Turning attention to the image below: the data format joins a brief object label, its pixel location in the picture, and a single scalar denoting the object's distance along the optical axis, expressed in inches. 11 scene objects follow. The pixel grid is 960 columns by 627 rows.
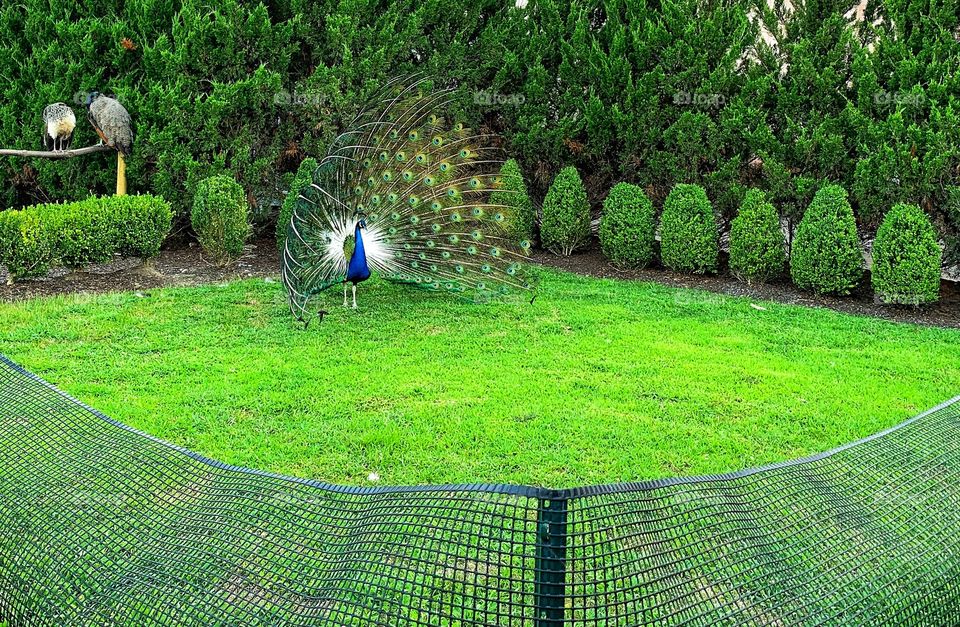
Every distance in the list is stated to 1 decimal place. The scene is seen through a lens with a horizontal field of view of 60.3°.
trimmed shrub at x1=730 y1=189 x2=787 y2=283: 366.0
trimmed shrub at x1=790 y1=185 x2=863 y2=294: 341.1
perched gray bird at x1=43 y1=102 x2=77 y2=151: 370.6
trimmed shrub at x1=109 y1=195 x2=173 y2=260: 350.9
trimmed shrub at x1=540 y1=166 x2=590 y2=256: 419.8
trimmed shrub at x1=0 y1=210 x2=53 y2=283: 315.6
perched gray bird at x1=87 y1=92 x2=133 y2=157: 373.1
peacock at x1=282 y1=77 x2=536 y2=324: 313.3
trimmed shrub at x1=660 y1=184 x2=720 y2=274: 382.9
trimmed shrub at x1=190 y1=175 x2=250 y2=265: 369.7
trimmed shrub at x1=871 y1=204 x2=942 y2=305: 325.4
